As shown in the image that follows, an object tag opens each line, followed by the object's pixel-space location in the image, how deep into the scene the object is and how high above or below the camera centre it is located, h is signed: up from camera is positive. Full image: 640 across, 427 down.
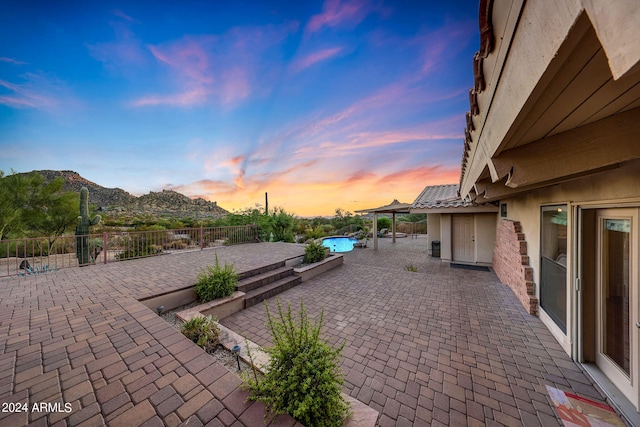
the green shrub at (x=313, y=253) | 7.51 -1.39
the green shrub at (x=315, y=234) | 13.75 -1.35
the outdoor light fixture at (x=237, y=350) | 2.60 -1.62
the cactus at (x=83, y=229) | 6.54 -0.47
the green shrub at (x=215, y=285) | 4.39 -1.44
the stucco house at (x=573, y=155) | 0.74 +0.42
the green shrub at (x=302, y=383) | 1.79 -1.44
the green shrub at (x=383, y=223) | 19.83 -0.93
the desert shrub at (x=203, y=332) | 2.93 -1.64
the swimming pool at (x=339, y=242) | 14.23 -2.03
